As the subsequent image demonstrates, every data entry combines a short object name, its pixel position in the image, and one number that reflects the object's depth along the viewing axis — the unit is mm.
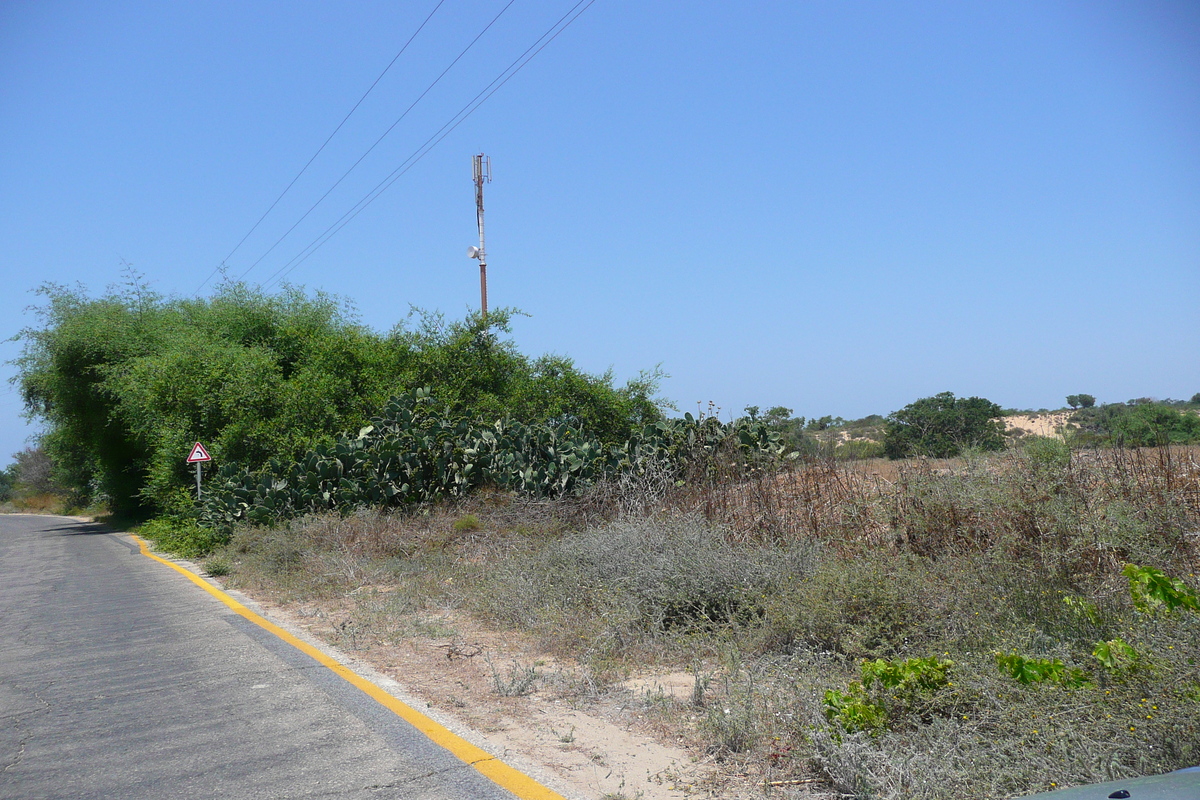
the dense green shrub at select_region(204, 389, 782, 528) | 14125
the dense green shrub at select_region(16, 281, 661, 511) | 20000
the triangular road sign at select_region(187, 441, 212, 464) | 20375
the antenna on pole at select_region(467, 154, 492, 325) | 25484
